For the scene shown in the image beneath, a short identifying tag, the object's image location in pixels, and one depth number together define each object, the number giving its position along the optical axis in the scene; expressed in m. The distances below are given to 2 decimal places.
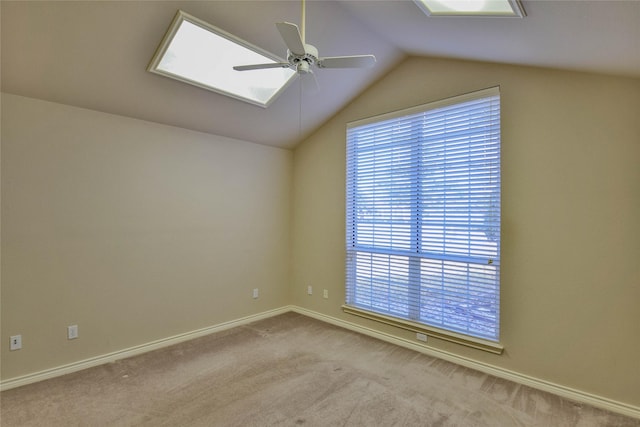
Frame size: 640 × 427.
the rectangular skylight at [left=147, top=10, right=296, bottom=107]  2.39
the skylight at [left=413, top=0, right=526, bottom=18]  1.82
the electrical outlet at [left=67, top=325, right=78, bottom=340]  2.70
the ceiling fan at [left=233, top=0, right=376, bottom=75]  1.77
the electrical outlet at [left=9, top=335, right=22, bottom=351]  2.44
